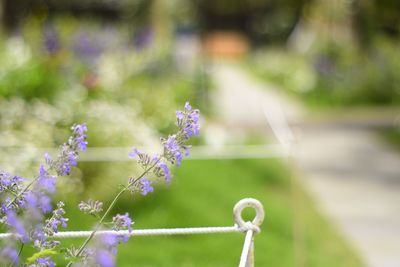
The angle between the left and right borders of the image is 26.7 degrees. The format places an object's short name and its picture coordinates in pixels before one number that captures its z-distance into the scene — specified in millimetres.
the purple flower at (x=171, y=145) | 2471
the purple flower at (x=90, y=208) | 2336
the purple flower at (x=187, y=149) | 2494
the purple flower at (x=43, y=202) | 2197
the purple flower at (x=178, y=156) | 2447
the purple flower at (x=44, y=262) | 2334
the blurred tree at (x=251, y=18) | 40000
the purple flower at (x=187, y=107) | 2434
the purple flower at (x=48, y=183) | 2217
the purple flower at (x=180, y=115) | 2456
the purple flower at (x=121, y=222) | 2374
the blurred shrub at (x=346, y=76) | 17812
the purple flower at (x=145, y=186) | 2418
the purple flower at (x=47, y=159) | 2344
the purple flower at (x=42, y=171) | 2273
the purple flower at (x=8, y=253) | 2090
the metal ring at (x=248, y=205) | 2639
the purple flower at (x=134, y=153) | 2466
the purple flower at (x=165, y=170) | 2422
